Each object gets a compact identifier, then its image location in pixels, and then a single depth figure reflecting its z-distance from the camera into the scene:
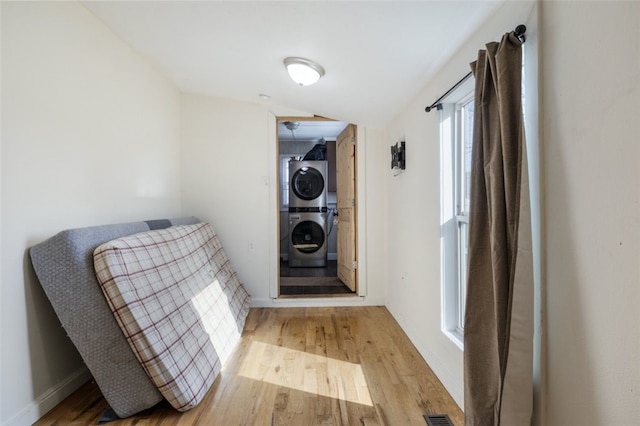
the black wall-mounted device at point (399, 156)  2.40
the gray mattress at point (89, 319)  1.41
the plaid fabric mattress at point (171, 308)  1.44
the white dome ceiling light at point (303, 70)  1.94
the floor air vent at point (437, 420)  1.41
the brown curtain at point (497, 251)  0.99
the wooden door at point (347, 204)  3.27
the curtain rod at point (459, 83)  1.04
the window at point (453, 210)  1.73
